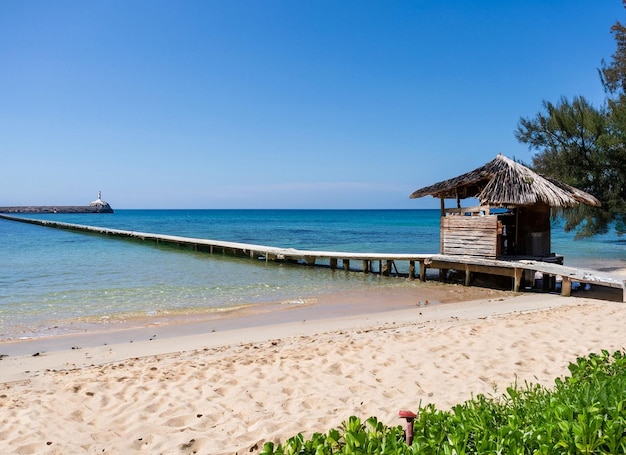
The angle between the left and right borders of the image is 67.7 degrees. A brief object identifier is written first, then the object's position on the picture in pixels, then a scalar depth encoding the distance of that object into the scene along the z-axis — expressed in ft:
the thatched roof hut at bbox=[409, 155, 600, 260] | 42.91
